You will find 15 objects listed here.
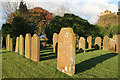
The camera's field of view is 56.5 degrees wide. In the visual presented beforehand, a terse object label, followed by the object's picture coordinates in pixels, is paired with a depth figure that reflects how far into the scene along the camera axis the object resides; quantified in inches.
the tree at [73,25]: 924.6
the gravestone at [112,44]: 592.0
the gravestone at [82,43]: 567.4
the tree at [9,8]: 1207.4
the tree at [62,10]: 1565.9
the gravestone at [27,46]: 368.2
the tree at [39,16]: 1120.3
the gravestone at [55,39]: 547.2
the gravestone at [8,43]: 555.6
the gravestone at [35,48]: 337.4
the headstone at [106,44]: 601.3
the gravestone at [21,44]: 434.6
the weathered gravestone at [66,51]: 223.5
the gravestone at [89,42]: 714.8
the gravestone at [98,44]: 694.8
